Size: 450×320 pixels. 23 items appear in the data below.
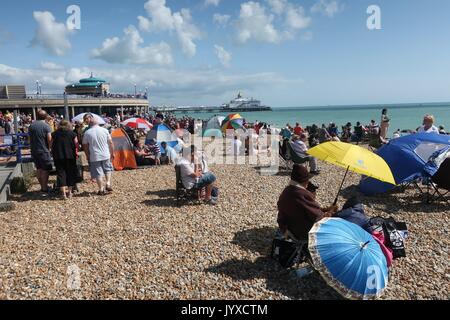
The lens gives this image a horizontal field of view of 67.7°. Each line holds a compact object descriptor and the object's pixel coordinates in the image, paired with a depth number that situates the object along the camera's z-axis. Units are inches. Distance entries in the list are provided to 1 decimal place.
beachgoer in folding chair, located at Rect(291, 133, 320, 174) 351.3
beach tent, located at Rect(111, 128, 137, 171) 390.9
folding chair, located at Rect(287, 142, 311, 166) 352.2
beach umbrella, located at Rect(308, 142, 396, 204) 158.2
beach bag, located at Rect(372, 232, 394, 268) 141.8
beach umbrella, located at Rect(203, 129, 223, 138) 746.8
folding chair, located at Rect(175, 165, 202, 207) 245.4
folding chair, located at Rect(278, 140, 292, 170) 373.5
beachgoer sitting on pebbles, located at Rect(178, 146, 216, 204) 243.9
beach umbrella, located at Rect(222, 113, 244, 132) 746.0
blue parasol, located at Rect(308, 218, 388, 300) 122.1
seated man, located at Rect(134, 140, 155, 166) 417.7
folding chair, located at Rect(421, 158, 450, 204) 243.8
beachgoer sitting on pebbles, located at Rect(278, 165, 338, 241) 143.1
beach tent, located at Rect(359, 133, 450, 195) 247.6
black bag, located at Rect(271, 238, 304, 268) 148.3
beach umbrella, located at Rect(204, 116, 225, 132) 800.8
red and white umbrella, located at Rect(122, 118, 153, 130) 598.5
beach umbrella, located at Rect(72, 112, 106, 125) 484.6
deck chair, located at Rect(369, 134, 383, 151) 423.9
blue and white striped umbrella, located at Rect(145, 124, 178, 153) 462.3
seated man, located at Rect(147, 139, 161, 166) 426.3
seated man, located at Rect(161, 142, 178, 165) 437.1
